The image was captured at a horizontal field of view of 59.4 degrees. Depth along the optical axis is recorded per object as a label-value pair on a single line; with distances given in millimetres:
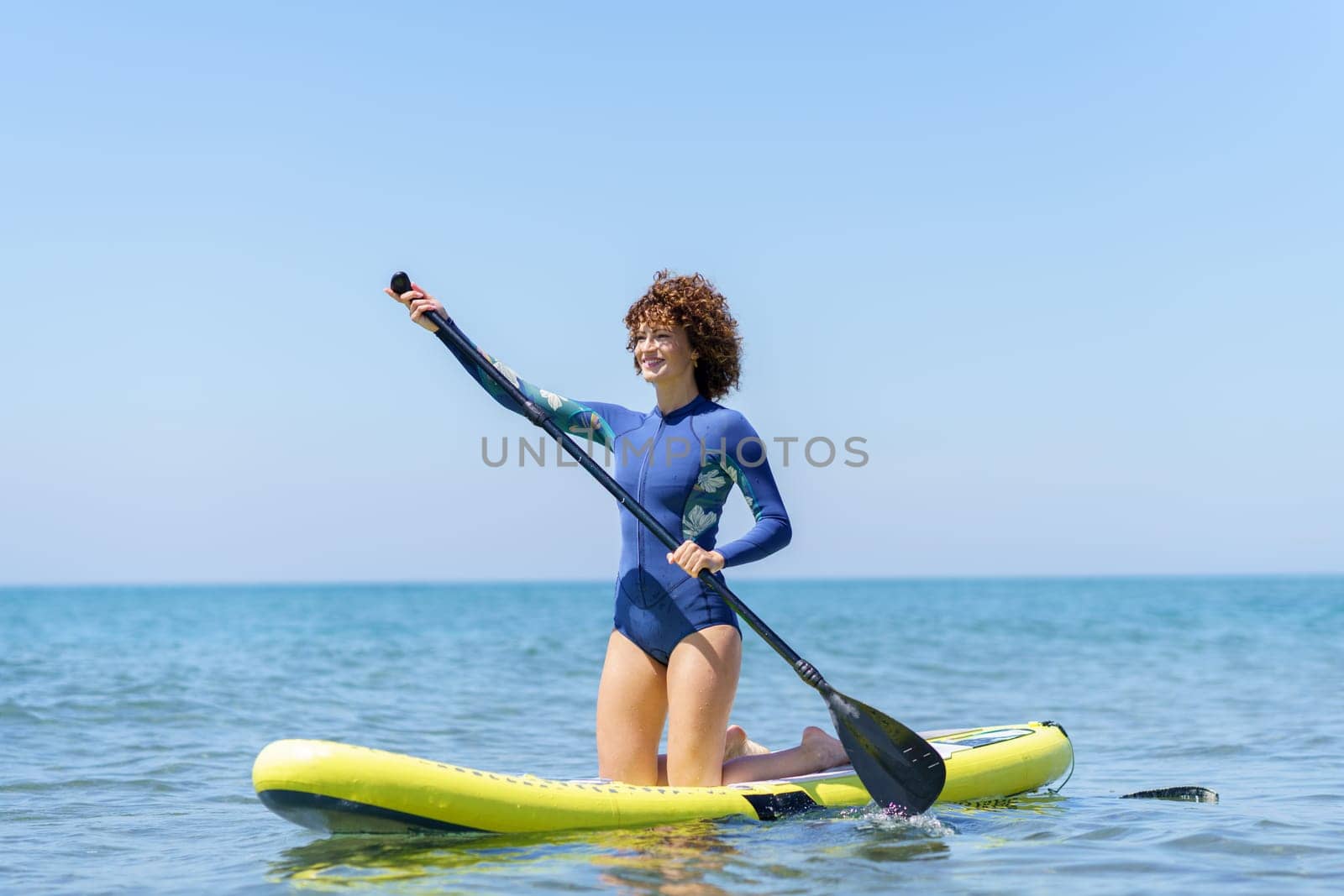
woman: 4785
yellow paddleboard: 4324
